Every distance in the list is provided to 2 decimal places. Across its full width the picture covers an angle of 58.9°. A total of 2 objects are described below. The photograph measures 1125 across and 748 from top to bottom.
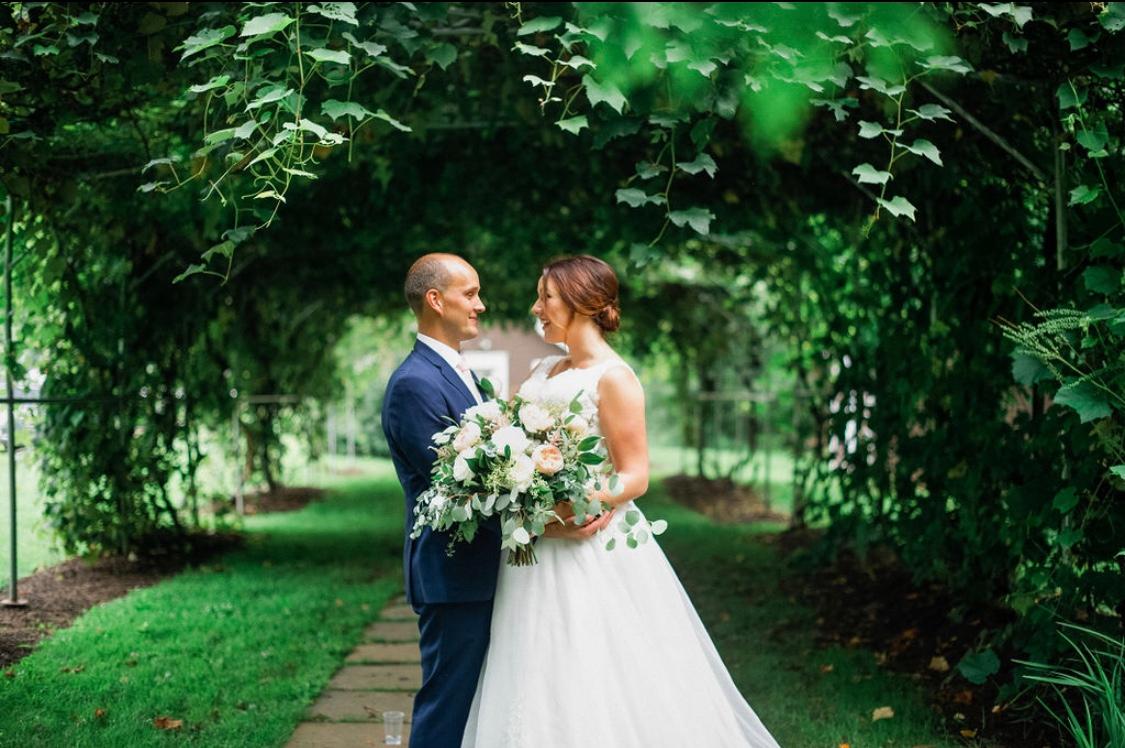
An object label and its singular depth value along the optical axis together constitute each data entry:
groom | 3.12
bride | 3.00
